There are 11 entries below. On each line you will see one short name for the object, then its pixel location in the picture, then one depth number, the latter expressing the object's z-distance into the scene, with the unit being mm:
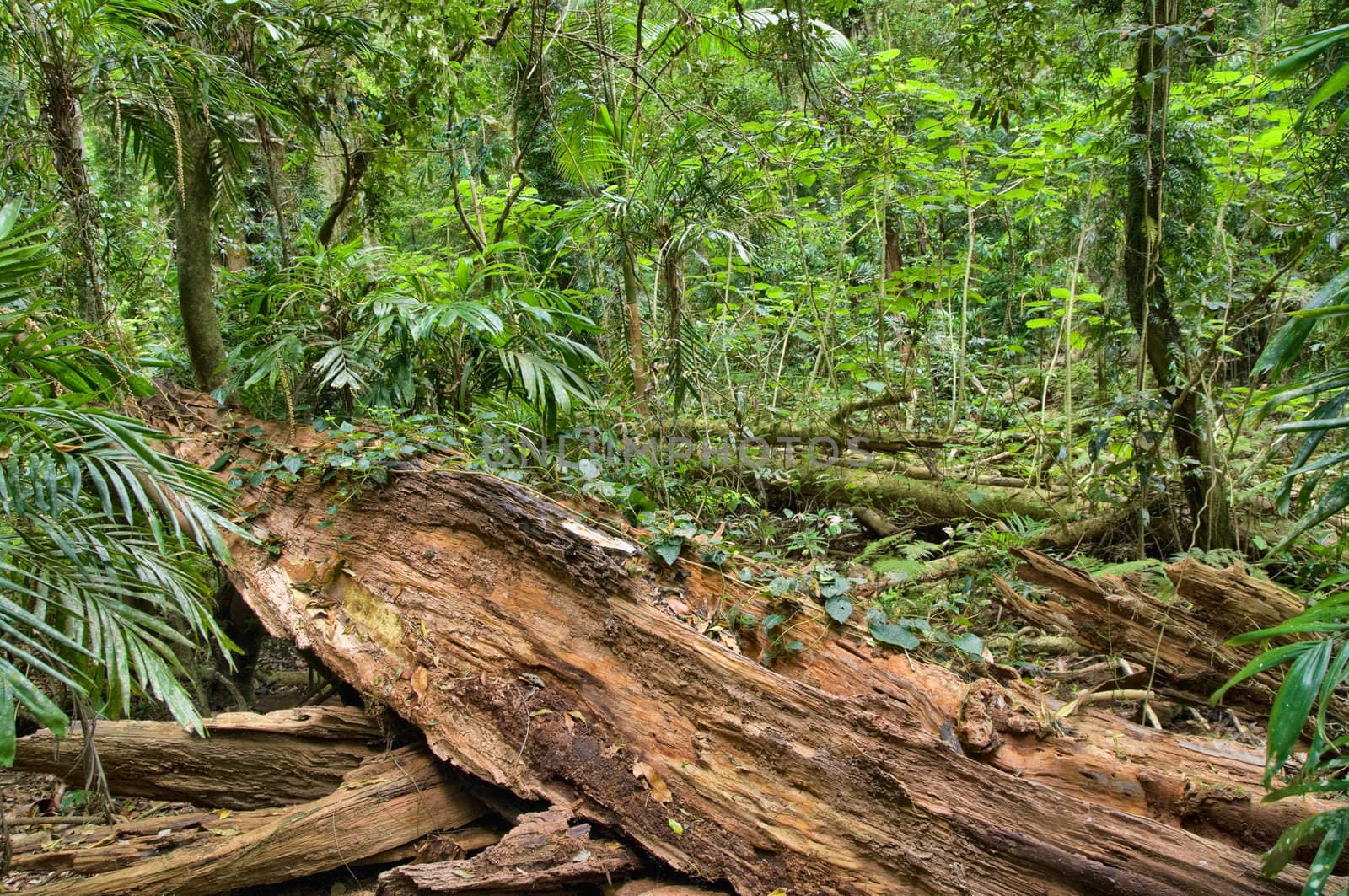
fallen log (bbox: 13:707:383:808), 2863
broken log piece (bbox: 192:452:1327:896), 2338
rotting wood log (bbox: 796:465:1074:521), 4988
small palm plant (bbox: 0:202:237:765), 2088
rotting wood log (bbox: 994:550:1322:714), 2988
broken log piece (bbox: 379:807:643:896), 2471
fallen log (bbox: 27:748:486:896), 2613
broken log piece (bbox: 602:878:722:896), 2525
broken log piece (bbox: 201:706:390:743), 3098
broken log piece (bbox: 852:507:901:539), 5375
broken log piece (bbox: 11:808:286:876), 2643
